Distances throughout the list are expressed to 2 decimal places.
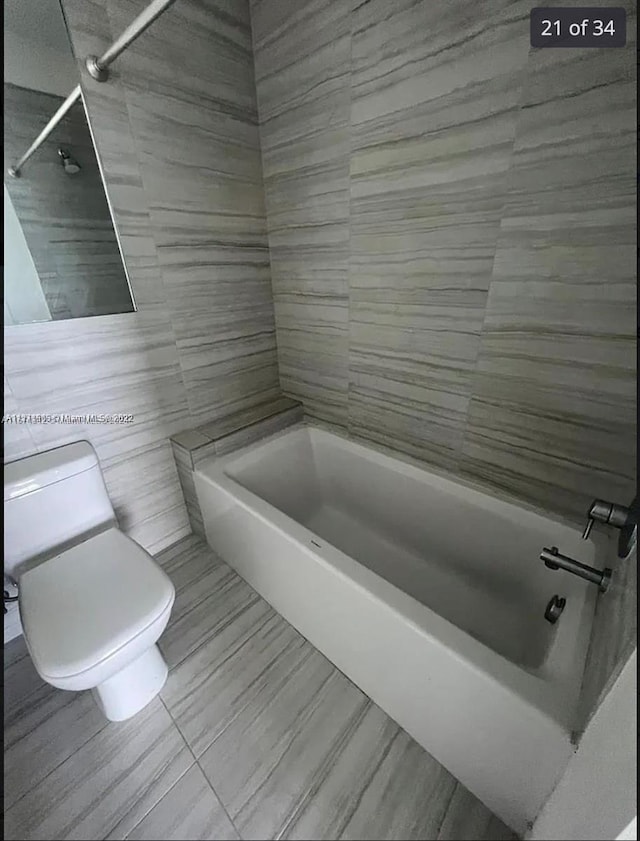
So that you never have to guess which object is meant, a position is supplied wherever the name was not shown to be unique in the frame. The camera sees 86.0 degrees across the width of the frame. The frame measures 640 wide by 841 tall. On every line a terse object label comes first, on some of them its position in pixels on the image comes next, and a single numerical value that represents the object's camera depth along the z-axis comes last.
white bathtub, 0.81
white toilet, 0.95
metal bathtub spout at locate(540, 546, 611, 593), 0.90
